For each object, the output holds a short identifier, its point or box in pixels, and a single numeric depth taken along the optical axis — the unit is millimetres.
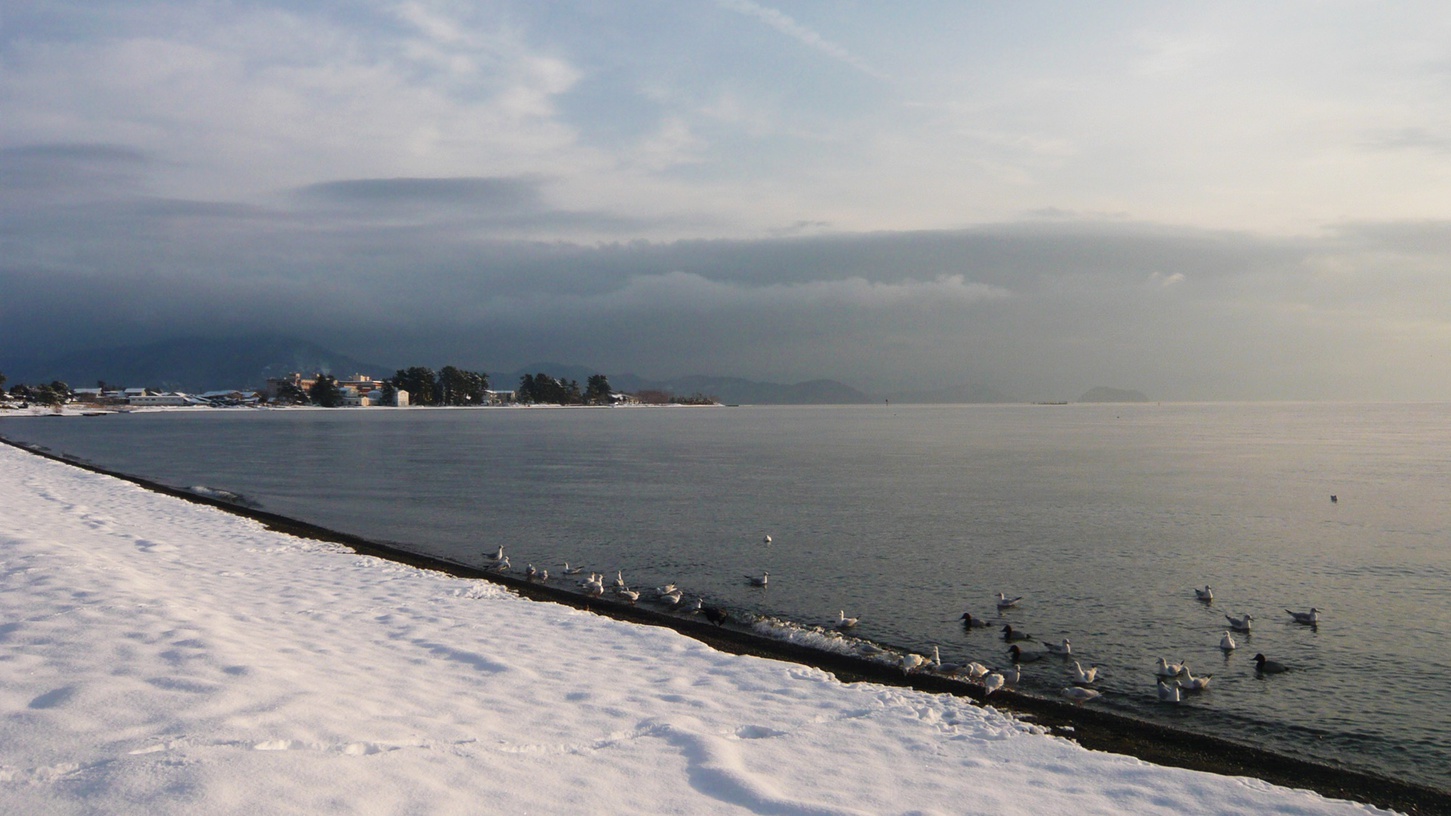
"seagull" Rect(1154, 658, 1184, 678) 16094
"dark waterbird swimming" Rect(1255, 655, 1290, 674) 16953
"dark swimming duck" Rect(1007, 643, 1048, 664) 17031
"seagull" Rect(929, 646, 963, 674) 16156
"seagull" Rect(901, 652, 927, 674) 16203
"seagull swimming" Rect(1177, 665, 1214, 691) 15633
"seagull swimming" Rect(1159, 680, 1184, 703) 15141
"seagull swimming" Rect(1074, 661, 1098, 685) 15773
